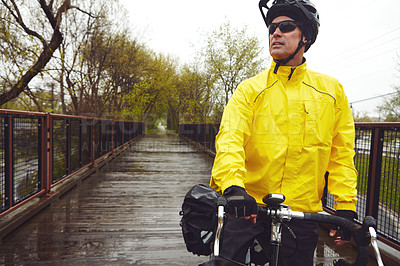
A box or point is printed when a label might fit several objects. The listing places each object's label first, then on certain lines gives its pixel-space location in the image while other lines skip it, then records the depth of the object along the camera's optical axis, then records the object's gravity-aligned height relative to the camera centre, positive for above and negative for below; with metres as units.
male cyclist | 1.50 -0.06
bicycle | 1.09 -0.42
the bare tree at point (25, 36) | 7.36 +2.18
